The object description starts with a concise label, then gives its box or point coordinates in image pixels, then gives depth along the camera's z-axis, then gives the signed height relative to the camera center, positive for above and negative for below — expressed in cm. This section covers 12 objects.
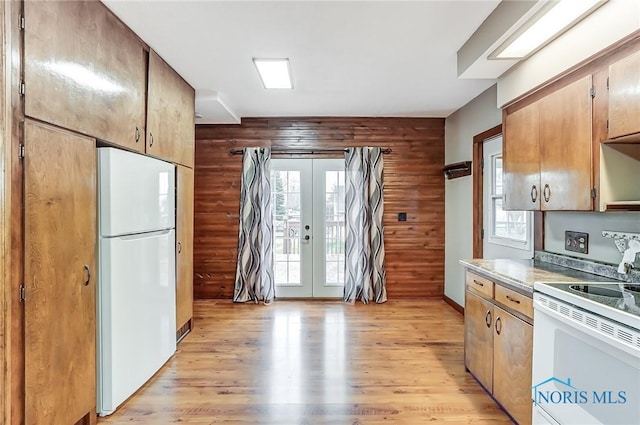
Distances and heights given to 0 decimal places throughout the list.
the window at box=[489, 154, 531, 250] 321 -9
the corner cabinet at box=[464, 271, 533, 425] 201 -83
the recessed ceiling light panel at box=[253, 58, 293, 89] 301 +127
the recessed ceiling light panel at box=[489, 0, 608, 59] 186 +107
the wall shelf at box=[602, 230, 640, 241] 193 -13
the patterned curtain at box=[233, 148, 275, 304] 484 -25
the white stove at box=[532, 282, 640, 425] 140 -63
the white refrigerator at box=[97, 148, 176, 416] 220 -43
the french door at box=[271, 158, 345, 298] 503 -20
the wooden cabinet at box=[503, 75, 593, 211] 201 +39
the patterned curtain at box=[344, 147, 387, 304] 488 -20
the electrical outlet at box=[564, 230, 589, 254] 236 -20
